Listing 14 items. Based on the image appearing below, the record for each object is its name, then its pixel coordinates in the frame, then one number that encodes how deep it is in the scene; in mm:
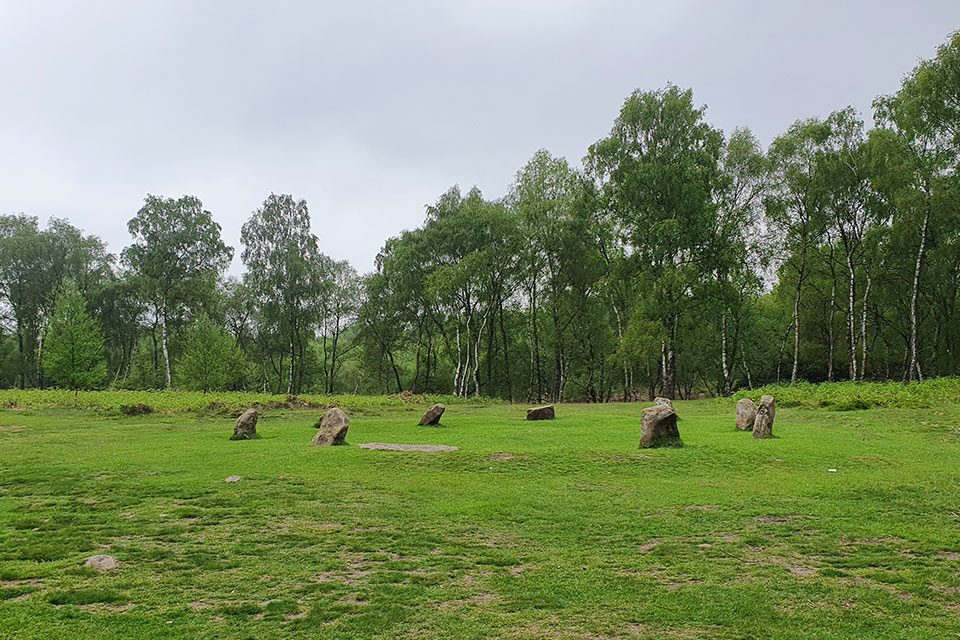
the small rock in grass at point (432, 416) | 21656
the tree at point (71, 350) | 28266
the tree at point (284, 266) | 49406
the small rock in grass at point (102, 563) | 6047
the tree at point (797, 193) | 32938
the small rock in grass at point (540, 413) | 23375
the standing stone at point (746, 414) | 17203
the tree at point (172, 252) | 45844
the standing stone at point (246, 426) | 17406
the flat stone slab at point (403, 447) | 14644
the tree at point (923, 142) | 27484
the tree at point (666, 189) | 34719
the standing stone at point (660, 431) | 14000
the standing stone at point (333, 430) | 15555
